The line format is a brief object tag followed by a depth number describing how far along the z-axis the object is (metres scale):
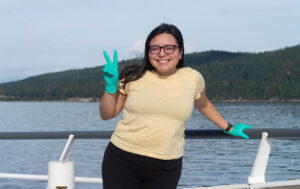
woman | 2.28
